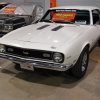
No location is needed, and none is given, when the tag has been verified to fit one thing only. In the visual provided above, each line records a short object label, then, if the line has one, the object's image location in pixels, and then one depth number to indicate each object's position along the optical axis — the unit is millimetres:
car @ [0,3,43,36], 3725
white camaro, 2129
